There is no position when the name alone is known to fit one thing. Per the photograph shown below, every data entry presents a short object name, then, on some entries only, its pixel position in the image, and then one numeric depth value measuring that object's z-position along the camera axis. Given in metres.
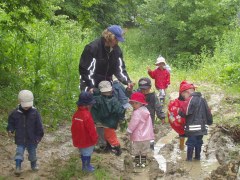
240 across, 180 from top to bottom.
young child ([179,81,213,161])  7.01
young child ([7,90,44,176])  6.15
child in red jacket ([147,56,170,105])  11.22
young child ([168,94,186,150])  7.46
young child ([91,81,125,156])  6.93
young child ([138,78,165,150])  7.91
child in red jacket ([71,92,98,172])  6.24
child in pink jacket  6.91
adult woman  6.77
